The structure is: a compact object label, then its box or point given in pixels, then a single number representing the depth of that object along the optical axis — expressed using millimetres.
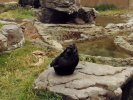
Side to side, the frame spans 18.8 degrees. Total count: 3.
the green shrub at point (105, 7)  20883
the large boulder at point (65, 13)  15291
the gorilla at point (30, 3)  18375
